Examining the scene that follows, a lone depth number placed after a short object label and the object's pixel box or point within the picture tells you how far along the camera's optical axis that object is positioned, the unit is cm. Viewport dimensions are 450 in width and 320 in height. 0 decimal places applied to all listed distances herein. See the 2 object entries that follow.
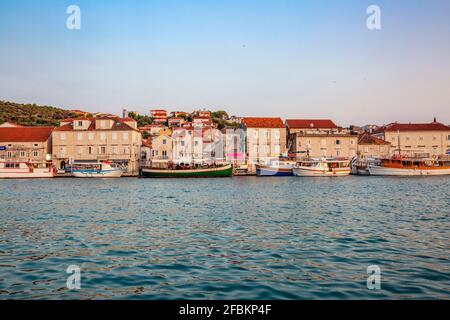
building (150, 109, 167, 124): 14562
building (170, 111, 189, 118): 14765
